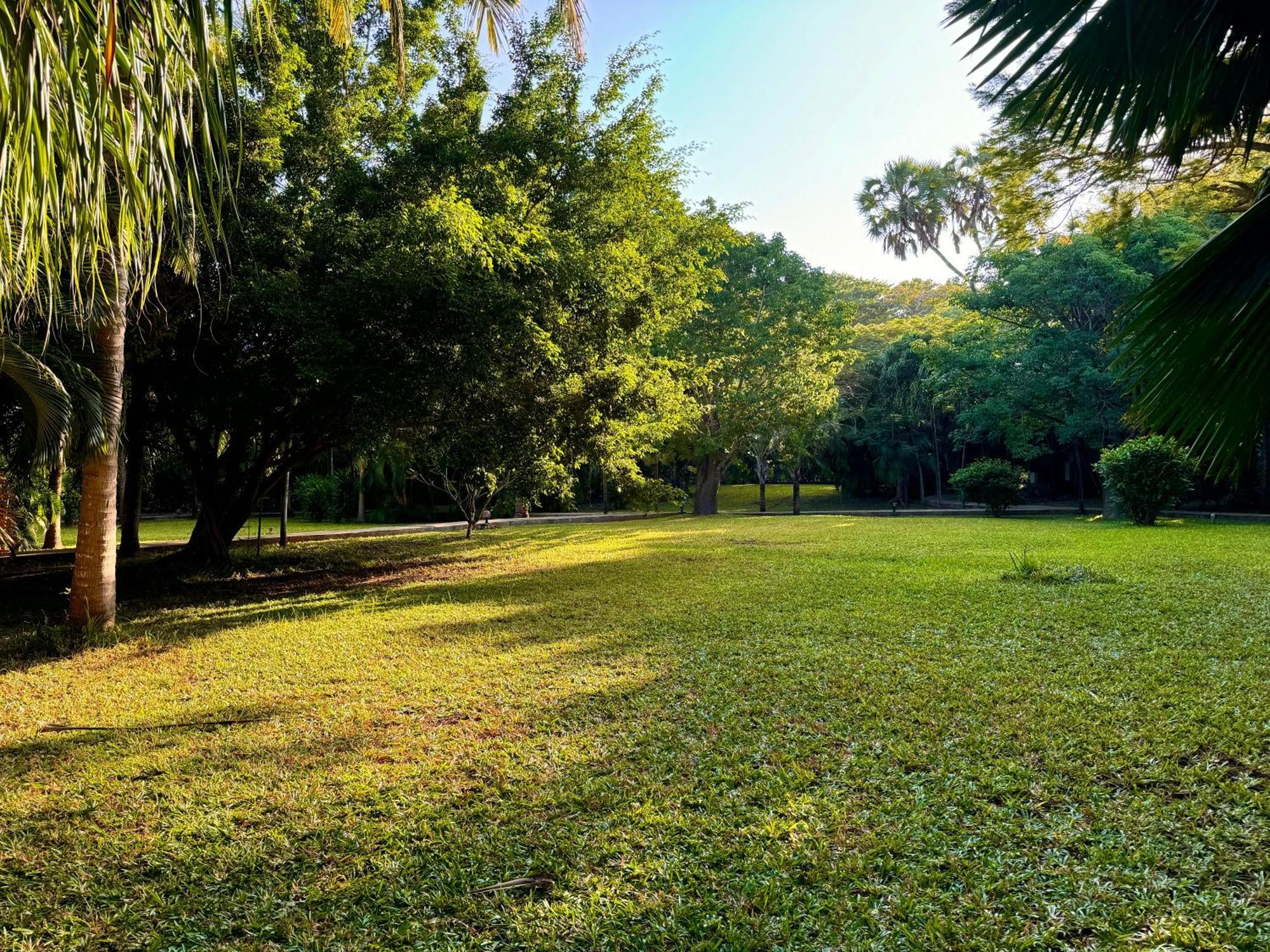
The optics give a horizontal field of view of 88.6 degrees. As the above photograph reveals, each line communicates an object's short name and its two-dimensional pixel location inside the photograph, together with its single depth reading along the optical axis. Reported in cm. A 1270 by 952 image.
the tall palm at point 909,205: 3070
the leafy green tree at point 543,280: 682
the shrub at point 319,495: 2302
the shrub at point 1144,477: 1306
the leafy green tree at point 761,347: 1934
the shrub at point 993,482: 1812
